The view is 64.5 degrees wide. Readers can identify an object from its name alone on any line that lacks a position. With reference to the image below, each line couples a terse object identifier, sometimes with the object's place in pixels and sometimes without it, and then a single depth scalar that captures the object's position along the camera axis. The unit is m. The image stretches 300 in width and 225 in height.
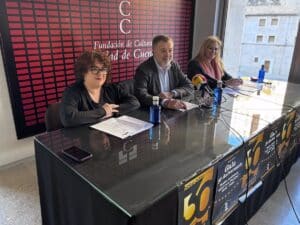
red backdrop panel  2.07
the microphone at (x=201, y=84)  2.07
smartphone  1.05
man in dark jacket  1.97
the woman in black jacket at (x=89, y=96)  1.44
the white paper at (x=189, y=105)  1.76
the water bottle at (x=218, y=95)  1.90
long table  0.87
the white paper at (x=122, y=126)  1.33
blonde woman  2.52
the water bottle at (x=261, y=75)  2.72
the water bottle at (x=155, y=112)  1.45
